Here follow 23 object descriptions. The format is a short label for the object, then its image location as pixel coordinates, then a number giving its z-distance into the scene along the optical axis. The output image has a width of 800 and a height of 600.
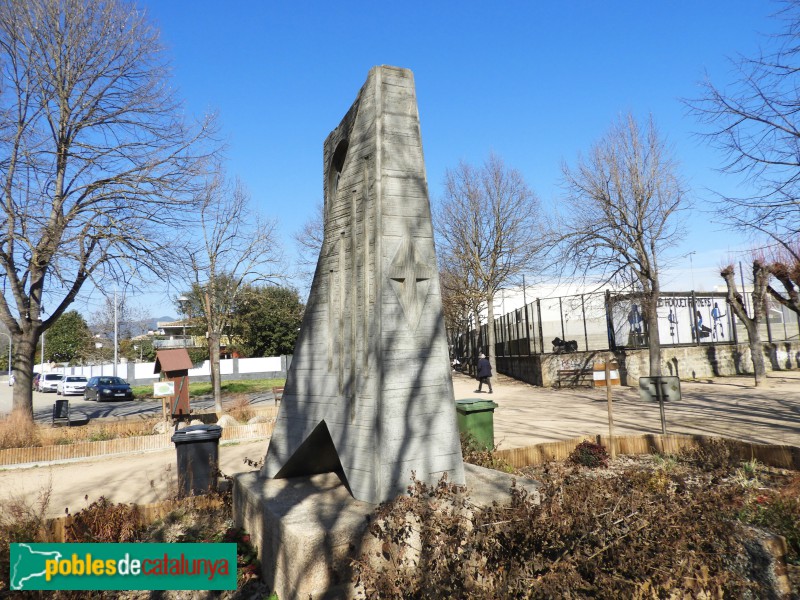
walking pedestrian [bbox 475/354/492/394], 19.92
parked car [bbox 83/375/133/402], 27.31
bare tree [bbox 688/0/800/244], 6.95
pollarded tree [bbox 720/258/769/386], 18.31
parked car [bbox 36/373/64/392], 36.00
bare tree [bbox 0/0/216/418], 12.70
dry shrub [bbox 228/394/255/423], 14.89
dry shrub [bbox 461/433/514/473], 7.04
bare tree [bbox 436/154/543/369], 27.94
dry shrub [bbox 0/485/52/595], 4.44
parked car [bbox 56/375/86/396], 32.91
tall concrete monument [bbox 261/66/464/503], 4.48
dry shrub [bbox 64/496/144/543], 4.99
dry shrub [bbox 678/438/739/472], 7.14
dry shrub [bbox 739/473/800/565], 4.38
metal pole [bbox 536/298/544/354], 22.84
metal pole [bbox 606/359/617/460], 8.28
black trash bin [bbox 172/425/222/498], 6.99
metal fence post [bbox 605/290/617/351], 22.66
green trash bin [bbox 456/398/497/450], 8.32
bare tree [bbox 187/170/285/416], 17.70
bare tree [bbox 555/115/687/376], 19.73
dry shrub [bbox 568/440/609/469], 7.47
